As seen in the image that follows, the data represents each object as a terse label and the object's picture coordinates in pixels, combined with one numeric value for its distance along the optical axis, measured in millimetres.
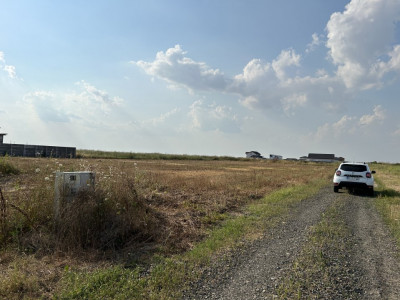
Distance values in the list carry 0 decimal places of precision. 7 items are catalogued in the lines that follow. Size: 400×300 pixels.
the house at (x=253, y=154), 142750
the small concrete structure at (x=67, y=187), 7258
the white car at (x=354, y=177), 17047
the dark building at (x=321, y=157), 138375
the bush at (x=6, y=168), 19031
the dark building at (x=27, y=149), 49212
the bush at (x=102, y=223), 6844
